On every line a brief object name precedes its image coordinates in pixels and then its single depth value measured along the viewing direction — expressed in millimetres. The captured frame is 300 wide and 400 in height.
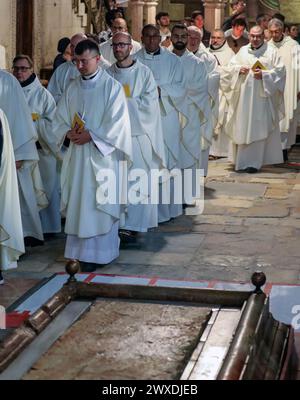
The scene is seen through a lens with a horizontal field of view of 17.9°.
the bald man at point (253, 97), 13008
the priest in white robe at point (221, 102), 13961
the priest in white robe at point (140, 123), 8650
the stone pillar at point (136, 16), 19022
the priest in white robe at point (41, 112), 8703
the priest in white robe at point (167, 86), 9594
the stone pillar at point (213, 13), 20672
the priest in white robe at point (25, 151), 8008
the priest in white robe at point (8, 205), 6922
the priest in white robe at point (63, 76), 9250
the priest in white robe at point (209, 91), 11248
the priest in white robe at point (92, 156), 7684
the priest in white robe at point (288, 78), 14438
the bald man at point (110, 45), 11203
